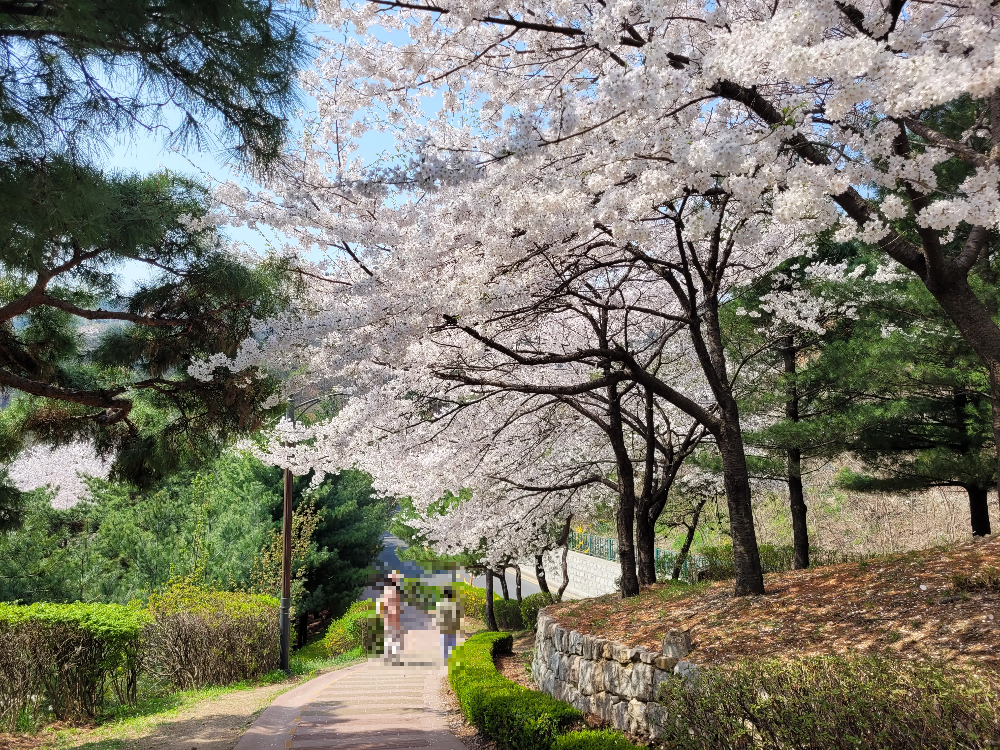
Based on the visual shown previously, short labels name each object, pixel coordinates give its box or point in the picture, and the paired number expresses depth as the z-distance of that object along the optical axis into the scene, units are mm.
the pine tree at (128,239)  3547
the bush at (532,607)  15453
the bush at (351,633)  14461
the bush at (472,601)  18109
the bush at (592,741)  4598
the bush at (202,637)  9734
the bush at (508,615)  16484
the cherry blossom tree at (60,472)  15148
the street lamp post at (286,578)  10438
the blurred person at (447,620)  10758
